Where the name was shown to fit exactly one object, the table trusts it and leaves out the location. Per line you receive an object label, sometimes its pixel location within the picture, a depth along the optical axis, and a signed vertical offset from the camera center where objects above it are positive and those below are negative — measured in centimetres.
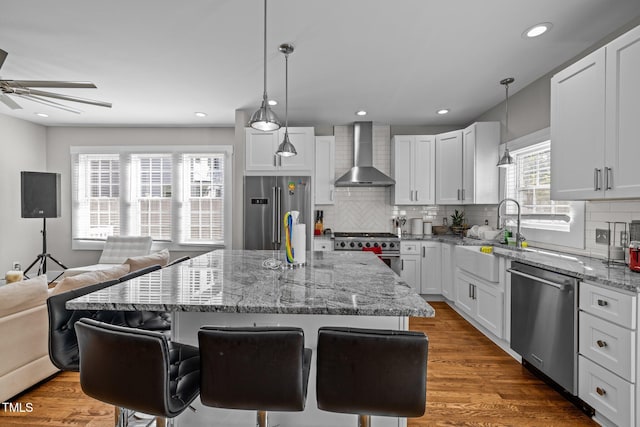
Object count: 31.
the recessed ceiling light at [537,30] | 227 +136
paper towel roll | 195 -22
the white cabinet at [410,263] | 434 -73
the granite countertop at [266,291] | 117 -36
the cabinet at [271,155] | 436 +79
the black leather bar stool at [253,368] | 100 -52
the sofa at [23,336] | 196 -83
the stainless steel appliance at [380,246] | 427 -49
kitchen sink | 292 -54
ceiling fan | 240 +100
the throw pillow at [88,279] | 210 -49
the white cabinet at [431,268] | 431 -80
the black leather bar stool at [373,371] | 98 -52
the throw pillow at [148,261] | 285 -48
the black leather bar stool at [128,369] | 101 -53
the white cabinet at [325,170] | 470 +62
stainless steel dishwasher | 200 -80
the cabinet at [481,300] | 288 -93
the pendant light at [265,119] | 199 +60
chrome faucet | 319 -28
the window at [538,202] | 282 +9
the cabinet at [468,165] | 395 +61
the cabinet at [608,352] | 163 -81
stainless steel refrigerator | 423 +8
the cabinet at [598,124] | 186 +59
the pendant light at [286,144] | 260 +59
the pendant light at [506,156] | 315 +56
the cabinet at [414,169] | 461 +62
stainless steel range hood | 466 +94
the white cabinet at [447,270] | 402 -79
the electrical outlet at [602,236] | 243 -20
